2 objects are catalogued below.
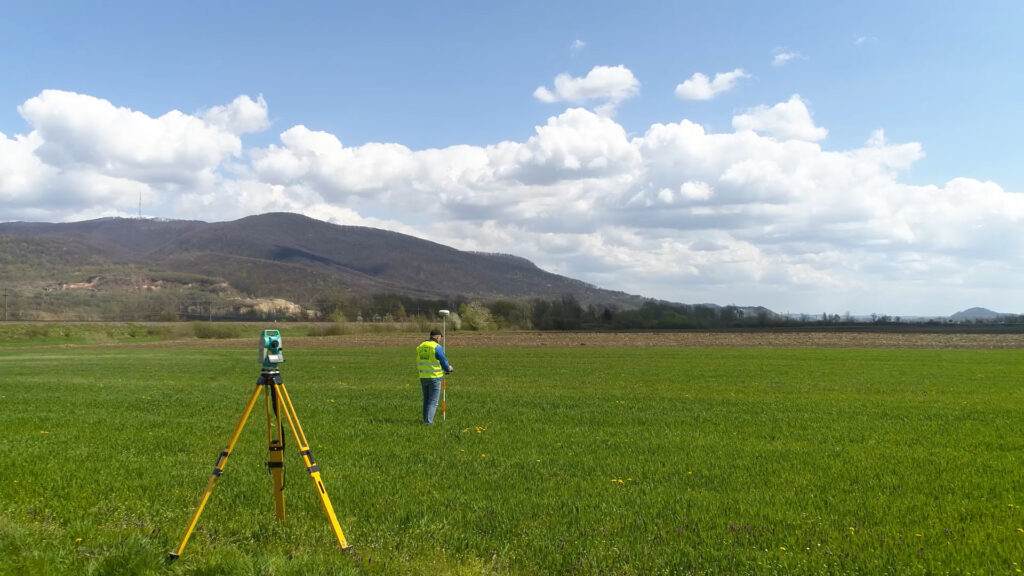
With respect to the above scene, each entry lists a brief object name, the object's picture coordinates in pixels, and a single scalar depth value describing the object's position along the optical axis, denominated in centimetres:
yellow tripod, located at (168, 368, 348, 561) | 693
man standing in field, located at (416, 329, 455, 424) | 1630
